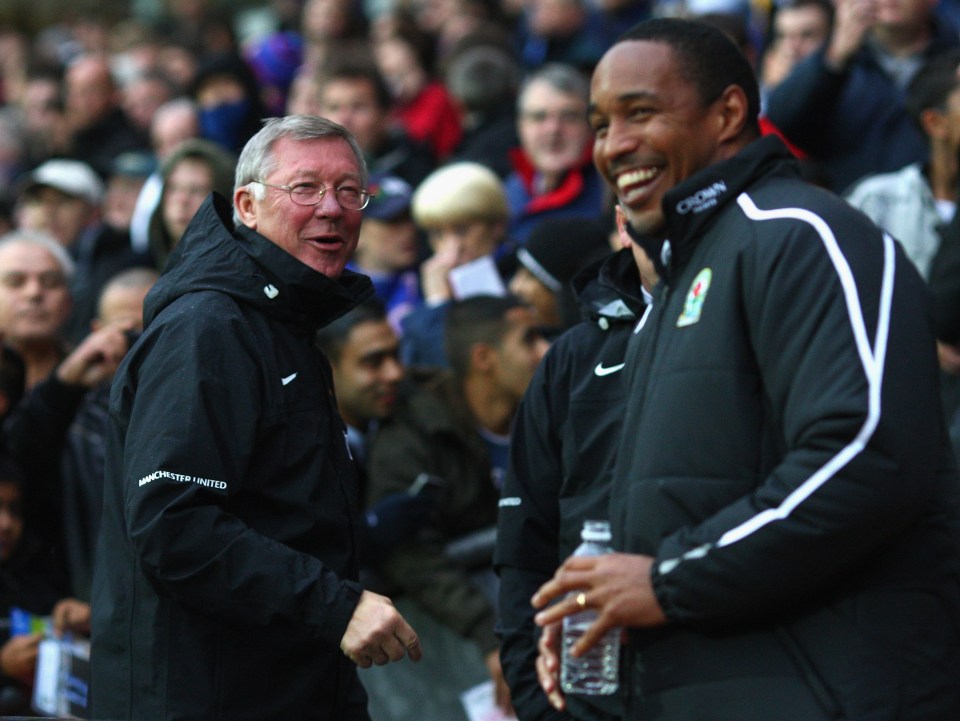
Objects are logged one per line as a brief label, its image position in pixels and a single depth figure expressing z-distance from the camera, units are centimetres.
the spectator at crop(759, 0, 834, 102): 1745
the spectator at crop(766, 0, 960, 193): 1513
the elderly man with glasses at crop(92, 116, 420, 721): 767
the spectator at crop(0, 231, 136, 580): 1231
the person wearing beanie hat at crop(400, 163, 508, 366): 1580
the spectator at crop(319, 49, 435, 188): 1900
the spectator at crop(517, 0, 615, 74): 2291
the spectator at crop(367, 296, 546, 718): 1177
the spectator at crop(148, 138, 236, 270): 1573
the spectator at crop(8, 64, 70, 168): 2572
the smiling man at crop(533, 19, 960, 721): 593
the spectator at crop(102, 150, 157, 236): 2109
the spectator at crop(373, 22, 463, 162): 2216
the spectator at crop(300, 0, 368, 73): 2511
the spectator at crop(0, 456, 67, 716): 1240
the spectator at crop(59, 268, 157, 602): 1275
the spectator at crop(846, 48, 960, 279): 1273
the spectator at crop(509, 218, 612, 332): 1272
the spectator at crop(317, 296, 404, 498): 1277
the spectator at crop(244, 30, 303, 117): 2696
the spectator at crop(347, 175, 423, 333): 1691
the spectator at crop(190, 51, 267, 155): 2186
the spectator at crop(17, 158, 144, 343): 1845
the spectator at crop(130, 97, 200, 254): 1867
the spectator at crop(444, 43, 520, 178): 1934
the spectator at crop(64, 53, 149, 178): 2491
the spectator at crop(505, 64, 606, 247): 1678
